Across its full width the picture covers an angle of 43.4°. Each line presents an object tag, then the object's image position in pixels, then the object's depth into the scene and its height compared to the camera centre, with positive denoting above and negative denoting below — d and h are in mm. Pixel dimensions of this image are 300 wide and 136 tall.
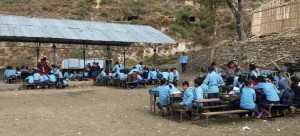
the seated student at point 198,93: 9828 -481
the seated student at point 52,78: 18734 -197
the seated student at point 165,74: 18505 +25
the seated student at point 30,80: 18406 -298
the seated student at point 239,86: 10481 -344
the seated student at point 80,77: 24969 -189
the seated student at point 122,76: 18814 -84
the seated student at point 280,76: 11243 -30
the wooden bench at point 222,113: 9229 -946
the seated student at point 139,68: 20547 +357
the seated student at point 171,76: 18553 -73
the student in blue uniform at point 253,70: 12098 +159
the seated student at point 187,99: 9727 -632
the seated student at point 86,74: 25047 +12
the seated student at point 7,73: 22066 +50
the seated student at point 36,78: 18406 -197
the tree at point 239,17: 27156 +4201
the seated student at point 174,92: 10448 -490
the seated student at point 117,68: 19966 +338
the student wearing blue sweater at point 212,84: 10555 -261
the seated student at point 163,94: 10633 -566
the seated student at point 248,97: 9828 -579
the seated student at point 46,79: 18598 -271
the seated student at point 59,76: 19188 -99
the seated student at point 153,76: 20433 -83
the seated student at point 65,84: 19233 -506
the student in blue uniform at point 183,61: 25891 +937
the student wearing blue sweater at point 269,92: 10047 -456
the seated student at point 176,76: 18938 -73
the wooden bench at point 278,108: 10141 -922
